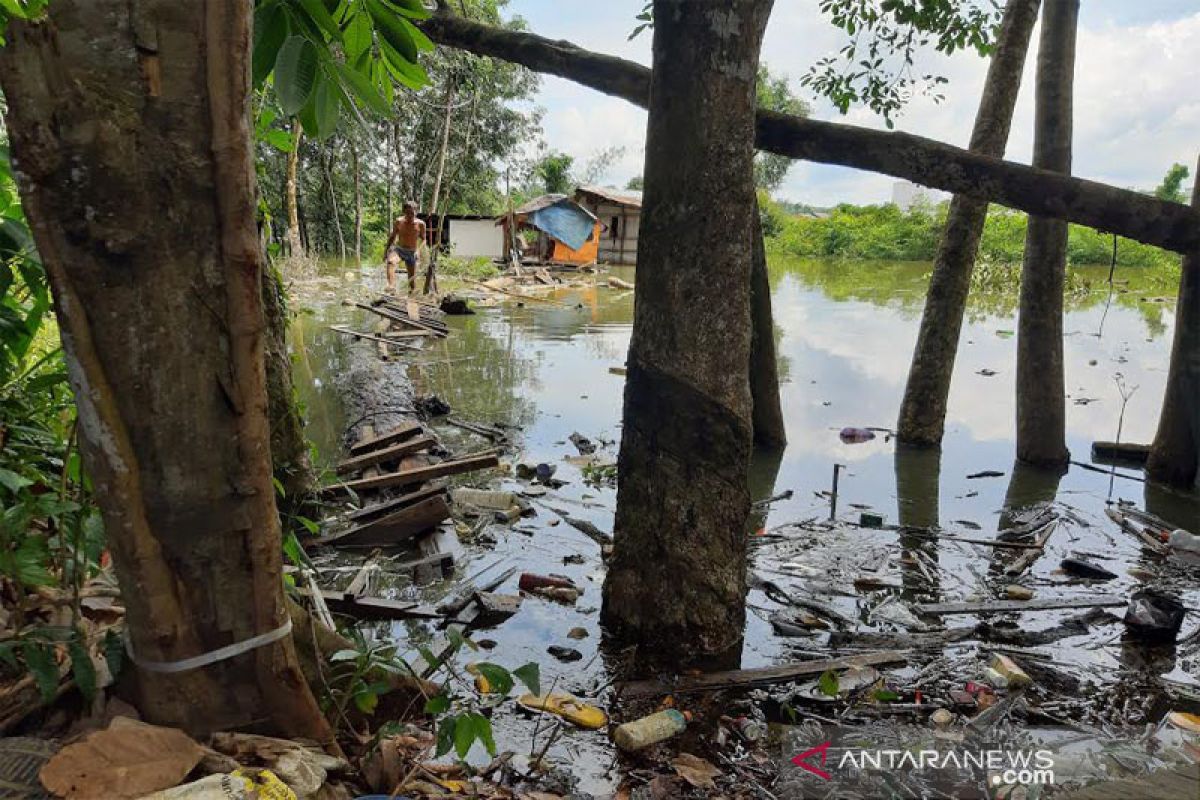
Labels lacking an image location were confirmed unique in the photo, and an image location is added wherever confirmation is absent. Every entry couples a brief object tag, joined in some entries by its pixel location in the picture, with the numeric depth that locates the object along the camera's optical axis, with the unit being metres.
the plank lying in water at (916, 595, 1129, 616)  4.67
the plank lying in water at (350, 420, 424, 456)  6.82
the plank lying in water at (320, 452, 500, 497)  5.97
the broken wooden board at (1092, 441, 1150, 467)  8.15
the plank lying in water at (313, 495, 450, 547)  5.29
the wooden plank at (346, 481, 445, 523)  5.53
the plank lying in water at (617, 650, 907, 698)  3.73
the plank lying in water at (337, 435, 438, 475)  6.39
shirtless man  16.75
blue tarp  29.86
